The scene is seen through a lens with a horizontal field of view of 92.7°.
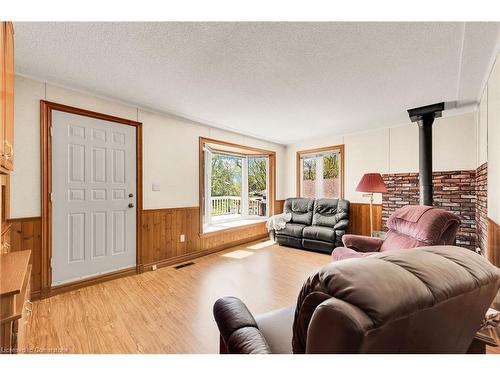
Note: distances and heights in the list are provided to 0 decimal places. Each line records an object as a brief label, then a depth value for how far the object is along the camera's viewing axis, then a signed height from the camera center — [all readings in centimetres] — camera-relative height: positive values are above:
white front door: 260 -12
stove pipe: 331 +51
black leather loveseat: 415 -74
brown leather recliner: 57 -31
